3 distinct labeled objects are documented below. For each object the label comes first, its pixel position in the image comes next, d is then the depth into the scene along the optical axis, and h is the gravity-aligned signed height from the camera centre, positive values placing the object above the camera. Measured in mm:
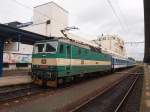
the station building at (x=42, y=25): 23145 +7713
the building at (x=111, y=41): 46449 +7902
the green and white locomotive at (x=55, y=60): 7536 -46
